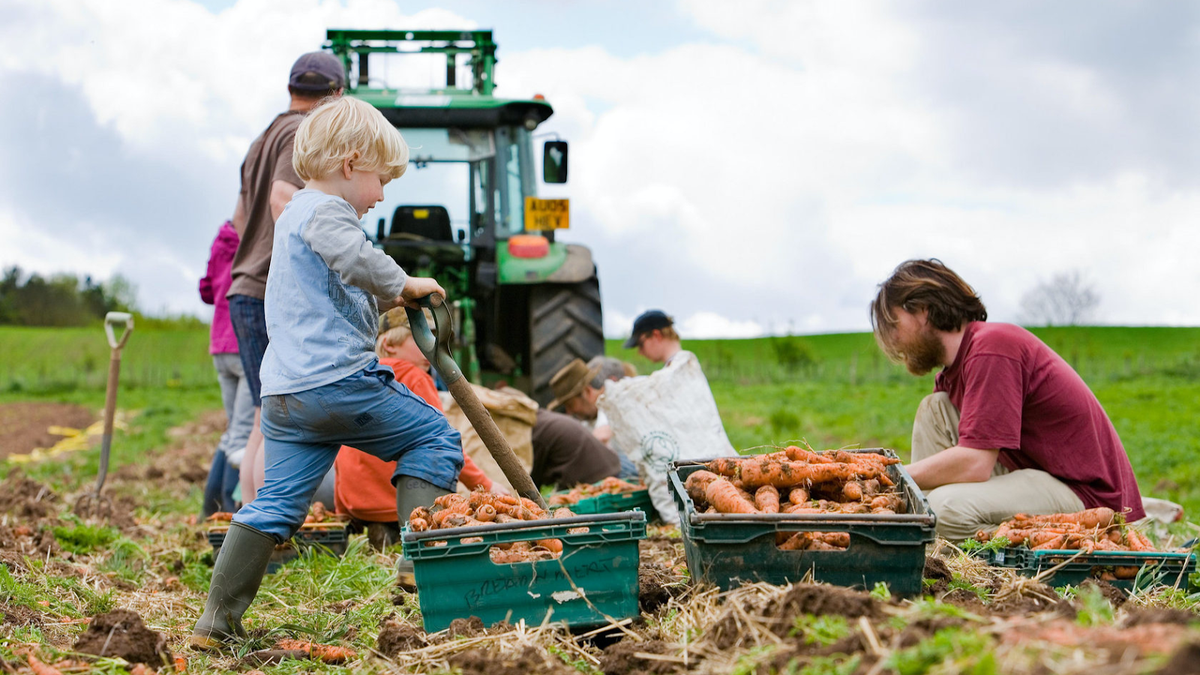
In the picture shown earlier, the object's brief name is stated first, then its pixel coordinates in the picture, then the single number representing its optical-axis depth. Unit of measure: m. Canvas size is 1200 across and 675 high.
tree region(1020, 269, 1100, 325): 52.88
